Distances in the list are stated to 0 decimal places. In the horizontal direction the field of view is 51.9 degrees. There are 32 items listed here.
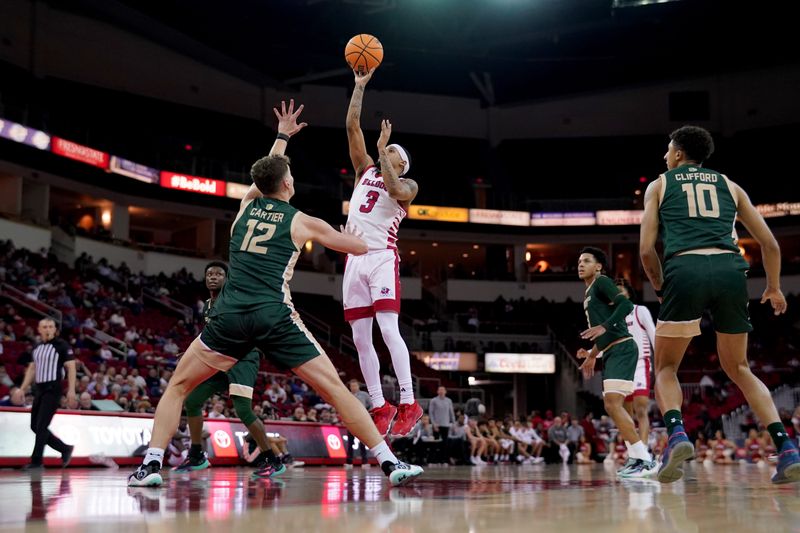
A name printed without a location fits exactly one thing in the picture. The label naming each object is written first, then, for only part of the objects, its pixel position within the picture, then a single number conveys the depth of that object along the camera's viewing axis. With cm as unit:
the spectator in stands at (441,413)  1895
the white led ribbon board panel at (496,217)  4119
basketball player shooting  695
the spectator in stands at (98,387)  1630
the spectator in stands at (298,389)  2184
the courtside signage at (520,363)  3606
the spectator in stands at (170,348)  2333
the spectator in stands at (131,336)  2295
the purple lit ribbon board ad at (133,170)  3108
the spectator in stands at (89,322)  2252
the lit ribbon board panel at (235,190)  3528
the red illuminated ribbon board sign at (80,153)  2866
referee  1020
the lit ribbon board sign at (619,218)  4088
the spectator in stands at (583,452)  2240
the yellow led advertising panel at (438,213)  4010
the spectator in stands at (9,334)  1910
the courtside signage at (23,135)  2641
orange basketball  700
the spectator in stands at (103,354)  2053
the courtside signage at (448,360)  3572
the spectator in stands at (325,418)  1778
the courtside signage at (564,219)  4144
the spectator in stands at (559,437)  2300
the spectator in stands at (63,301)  2296
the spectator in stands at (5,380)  1522
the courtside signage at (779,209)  3859
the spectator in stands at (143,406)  1453
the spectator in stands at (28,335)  1938
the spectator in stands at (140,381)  1762
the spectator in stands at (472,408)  2506
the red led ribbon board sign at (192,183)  3353
